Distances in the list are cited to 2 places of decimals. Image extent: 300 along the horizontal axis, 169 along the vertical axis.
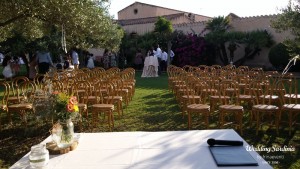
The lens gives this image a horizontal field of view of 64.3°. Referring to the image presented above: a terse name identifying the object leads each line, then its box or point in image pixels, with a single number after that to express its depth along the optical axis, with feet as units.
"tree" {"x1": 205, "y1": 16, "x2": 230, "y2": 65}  45.13
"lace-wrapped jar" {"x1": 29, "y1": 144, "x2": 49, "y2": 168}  5.62
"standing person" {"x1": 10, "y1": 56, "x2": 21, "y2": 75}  42.39
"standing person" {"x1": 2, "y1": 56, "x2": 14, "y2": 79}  31.34
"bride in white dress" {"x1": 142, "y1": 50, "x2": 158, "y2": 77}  39.20
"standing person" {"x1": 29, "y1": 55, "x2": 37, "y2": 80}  35.98
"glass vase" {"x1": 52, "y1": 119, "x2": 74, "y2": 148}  6.78
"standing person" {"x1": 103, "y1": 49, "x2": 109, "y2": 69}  50.47
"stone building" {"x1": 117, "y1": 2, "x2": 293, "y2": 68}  44.29
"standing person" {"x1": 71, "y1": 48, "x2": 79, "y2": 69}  38.68
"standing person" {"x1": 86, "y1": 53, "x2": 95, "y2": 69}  49.36
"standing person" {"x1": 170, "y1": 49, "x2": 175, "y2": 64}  46.59
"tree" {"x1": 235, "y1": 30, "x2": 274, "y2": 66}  42.30
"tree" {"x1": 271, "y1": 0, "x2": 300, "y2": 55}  18.91
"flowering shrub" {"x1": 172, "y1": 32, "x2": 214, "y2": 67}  46.59
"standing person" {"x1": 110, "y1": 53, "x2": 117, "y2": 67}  50.29
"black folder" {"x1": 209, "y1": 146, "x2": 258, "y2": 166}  5.57
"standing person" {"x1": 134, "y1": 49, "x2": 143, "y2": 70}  51.11
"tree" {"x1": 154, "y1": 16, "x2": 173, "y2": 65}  48.07
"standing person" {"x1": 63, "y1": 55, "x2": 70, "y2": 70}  36.37
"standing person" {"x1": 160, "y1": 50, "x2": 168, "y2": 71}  44.42
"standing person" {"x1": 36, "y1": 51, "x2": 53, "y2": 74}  33.28
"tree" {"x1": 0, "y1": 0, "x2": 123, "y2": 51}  16.32
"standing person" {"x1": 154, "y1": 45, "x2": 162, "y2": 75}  43.23
